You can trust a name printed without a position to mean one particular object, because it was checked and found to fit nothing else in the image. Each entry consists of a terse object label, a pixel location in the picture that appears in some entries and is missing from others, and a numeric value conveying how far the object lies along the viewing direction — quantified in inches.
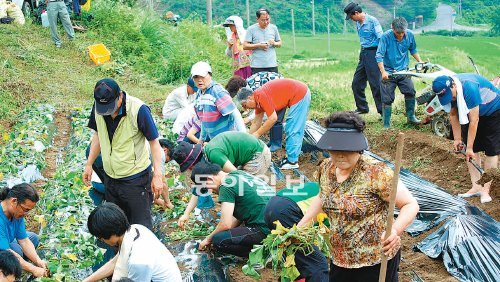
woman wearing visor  124.0
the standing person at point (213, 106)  243.1
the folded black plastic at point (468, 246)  185.2
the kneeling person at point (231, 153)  208.1
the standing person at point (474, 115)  223.0
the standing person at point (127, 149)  176.9
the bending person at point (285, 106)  256.4
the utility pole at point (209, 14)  718.5
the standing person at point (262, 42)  353.1
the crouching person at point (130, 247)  141.0
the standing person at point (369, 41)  357.5
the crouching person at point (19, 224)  171.5
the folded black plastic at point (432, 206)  222.1
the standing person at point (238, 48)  379.6
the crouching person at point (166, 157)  225.0
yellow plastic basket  533.4
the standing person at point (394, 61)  342.6
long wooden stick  115.6
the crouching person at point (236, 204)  183.8
